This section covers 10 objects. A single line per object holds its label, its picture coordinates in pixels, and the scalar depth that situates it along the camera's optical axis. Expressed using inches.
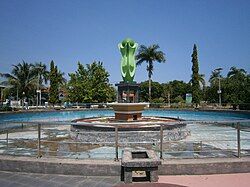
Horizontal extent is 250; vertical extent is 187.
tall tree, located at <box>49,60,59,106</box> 1955.0
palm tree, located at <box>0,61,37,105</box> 1708.9
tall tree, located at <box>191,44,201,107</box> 1816.1
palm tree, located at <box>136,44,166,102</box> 1829.5
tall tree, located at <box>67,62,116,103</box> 1595.7
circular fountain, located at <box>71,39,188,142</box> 690.2
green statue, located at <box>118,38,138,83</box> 756.6
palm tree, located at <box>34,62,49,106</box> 1971.7
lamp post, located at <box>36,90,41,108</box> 2111.2
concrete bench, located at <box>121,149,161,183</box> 202.1
